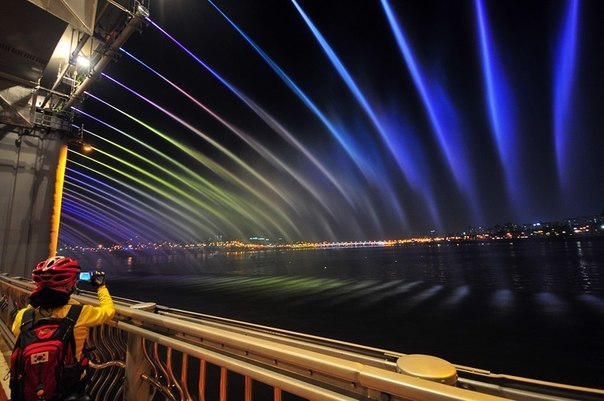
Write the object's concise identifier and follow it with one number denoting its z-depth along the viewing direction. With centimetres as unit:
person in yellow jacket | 279
